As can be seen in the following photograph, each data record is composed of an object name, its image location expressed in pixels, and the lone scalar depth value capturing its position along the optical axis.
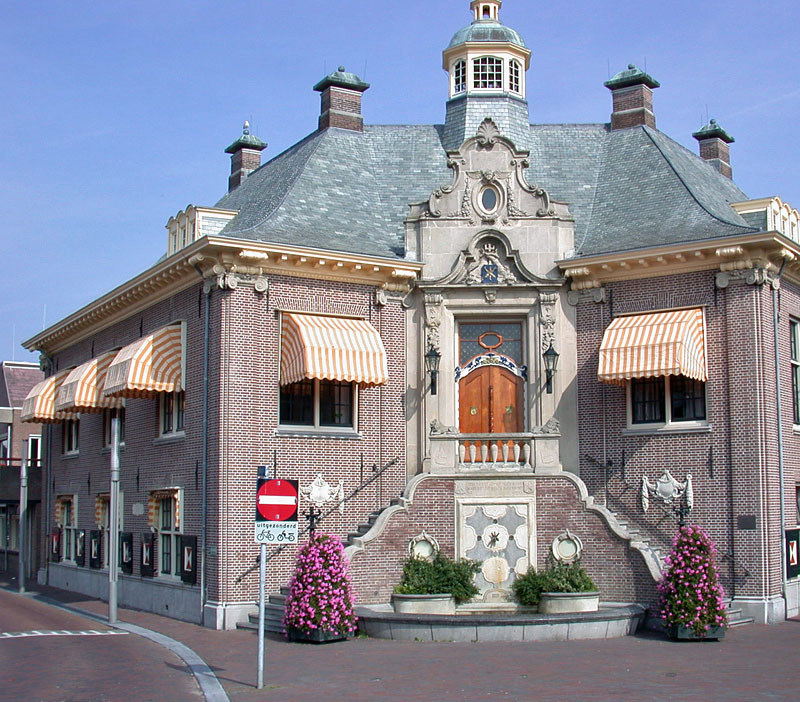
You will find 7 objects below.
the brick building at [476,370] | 22.38
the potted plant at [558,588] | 20.59
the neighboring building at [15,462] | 40.12
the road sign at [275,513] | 15.02
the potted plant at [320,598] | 19.44
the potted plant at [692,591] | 19.23
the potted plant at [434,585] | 21.02
